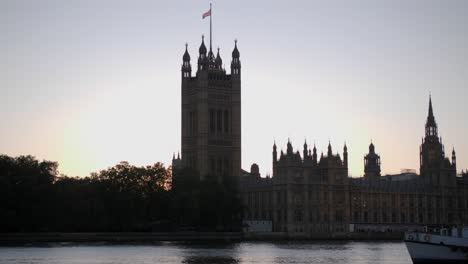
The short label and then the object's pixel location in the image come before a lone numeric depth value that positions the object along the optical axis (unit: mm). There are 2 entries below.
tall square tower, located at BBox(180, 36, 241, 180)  193750
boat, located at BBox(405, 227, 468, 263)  85750
